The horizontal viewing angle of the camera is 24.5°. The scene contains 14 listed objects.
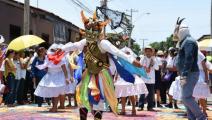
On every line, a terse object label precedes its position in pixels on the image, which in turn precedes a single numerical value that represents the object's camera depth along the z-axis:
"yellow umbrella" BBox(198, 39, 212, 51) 13.41
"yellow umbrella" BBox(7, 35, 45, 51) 14.35
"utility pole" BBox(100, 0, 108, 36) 39.22
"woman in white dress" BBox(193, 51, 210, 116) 11.18
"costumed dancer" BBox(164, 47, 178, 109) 14.65
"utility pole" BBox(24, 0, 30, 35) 20.22
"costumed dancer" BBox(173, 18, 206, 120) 8.77
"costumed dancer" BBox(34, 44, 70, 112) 12.42
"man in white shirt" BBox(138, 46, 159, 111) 13.41
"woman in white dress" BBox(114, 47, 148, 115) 11.89
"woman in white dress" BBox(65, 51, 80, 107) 12.14
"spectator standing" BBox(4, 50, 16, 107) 14.30
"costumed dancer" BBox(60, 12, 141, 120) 8.13
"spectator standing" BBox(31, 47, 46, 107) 13.54
